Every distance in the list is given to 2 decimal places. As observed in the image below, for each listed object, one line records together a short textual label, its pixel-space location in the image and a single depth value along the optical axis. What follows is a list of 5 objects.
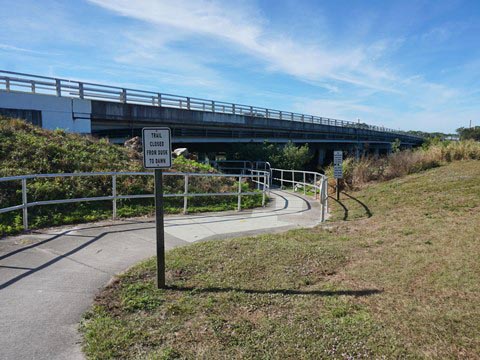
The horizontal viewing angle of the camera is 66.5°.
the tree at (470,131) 96.81
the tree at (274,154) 28.98
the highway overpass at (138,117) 16.83
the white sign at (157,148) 4.58
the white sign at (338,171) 13.13
